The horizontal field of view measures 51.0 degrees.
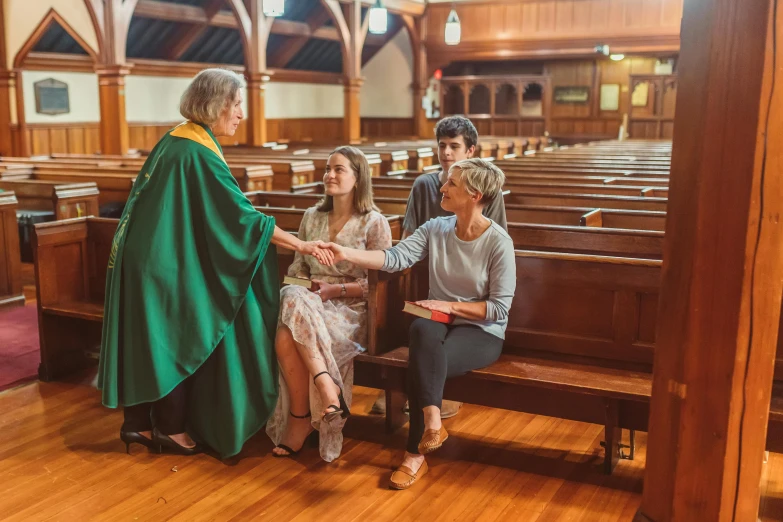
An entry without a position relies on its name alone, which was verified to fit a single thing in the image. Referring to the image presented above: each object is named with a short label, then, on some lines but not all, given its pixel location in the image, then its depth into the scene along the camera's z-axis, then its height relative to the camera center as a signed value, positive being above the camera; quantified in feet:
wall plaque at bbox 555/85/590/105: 55.26 +3.64
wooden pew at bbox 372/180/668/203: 18.03 -0.92
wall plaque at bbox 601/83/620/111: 54.54 +3.51
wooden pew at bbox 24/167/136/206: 22.75 -1.20
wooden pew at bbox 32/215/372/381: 13.10 -2.45
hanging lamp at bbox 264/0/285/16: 29.01 +4.76
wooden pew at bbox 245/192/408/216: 16.33 -1.16
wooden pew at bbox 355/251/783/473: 9.85 -2.55
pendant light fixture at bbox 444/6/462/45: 39.93 +5.64
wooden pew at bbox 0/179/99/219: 20.49 -1.54
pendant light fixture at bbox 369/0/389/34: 36.27 +5.59
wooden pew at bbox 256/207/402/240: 13.74 -1.27
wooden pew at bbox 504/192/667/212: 15.74 -1.04
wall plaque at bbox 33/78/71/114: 41.09 +2.06
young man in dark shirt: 12.01 -0.33
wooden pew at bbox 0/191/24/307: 18.44 -2.68
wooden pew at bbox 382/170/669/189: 19.98 -0.79
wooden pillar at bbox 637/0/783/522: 5.25 -0.79
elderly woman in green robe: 9.87 -1.60
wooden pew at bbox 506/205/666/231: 14.11 -1.21
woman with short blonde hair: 9.64 -1.76
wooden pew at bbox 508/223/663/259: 12.19 -1.36
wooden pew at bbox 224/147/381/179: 26.45 -0.49
